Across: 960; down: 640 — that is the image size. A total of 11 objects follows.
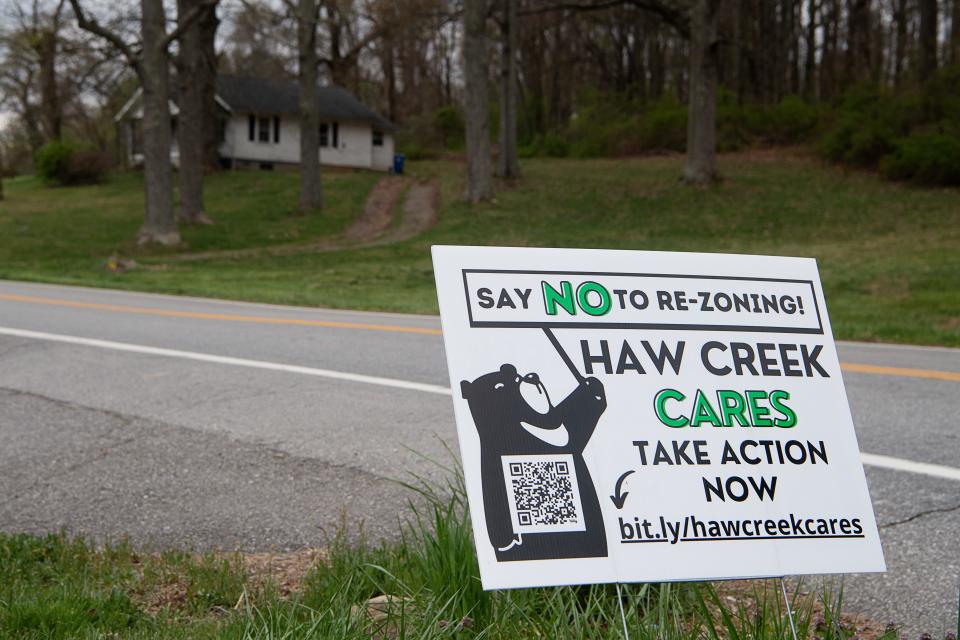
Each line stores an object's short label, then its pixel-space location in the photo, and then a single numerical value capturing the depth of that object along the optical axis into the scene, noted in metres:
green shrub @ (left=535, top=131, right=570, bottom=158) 52.00
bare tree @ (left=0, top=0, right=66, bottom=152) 30.64
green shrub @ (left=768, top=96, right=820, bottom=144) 41.66
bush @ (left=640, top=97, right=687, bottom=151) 45.94
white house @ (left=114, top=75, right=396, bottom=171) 51.03
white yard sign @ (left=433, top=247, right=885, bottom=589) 2.47
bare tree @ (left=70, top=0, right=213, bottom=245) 25.05
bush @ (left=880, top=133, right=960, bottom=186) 28.88
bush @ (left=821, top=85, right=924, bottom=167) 32.88
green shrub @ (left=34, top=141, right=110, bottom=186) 48.69
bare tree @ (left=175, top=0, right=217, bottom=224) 31.11
